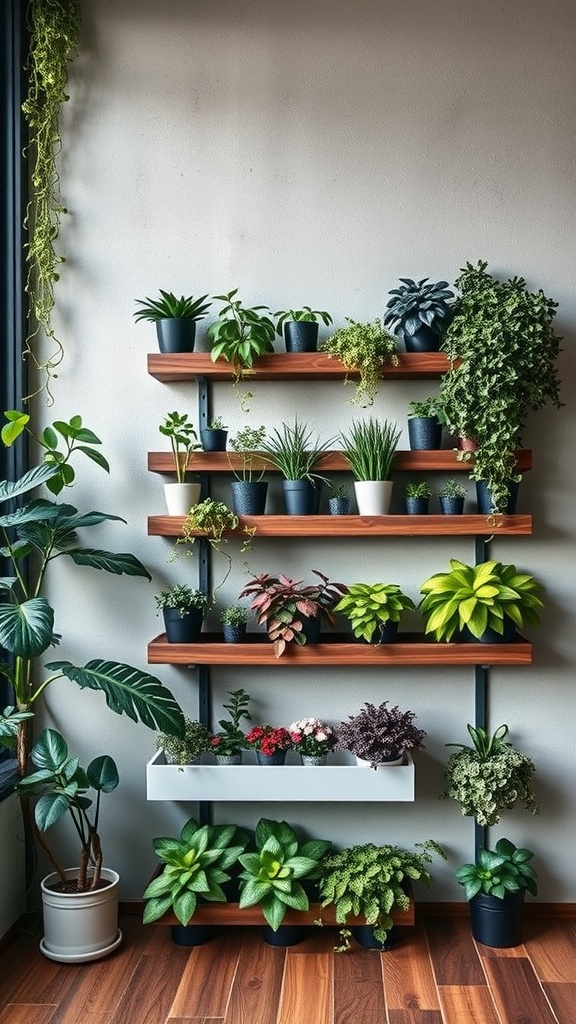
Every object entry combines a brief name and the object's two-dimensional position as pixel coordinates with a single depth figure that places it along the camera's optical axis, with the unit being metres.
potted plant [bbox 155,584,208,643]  2.90
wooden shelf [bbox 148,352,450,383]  2.92
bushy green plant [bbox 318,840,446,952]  2.78
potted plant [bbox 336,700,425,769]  2.83
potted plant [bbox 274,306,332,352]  2.96
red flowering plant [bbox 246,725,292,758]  2.88
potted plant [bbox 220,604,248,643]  2.93
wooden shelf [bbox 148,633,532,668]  2.86
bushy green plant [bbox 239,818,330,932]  2.78
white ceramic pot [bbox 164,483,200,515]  2.95
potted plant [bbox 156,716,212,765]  2.90
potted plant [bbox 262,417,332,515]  2.93
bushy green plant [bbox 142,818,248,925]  2.79
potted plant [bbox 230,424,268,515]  2.93
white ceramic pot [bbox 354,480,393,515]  2.89
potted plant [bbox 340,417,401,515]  2.90
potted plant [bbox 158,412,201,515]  2.95
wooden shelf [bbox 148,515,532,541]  2.88
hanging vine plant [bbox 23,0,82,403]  3.01
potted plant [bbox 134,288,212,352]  2.95
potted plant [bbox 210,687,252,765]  2.94
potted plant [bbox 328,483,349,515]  2.95
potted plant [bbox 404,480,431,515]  2.95
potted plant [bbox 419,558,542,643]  2.80
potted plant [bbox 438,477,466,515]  2.95
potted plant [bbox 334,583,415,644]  2.82
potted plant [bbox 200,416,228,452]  2.99
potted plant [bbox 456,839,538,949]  2.83
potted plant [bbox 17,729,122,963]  2.75
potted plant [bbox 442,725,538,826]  2.84
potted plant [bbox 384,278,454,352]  2.90
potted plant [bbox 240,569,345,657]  2.83
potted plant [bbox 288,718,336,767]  2.90
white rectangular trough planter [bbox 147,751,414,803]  2.84
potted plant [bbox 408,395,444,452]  2.94
